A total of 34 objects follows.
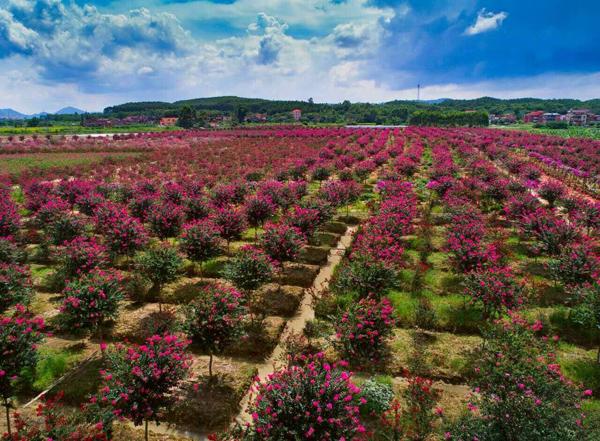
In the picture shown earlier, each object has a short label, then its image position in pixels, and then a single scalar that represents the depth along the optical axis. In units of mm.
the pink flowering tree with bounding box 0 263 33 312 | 9938
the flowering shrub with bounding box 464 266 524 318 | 9188
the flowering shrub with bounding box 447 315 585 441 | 5230
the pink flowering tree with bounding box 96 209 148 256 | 12922
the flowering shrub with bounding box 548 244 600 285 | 10391
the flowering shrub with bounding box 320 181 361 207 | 19359
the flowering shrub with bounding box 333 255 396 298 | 10555
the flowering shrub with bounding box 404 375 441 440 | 6805
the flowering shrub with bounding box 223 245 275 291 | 10734
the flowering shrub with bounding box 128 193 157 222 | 17219
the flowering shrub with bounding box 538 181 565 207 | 20109
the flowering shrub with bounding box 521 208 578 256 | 12758
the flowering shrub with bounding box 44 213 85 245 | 14750
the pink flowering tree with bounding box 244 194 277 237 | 16438
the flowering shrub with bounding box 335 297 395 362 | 8344
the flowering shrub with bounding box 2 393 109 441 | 5425
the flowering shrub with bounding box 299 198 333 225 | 16375
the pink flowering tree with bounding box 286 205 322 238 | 14930
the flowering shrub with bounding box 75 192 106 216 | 18867
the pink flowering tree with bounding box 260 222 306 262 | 12430
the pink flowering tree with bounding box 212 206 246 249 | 14328
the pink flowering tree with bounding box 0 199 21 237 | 15867
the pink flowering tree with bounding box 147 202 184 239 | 14539
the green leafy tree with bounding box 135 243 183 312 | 11340
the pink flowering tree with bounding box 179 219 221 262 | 12375
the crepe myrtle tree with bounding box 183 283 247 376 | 8078
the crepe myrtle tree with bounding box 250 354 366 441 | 5434
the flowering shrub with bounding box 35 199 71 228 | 17031
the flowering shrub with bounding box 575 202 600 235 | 15595
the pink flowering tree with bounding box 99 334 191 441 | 6219
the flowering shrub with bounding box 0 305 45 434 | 6688
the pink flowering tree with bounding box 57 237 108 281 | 11594
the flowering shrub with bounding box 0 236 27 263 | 12680
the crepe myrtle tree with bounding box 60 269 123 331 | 8906
